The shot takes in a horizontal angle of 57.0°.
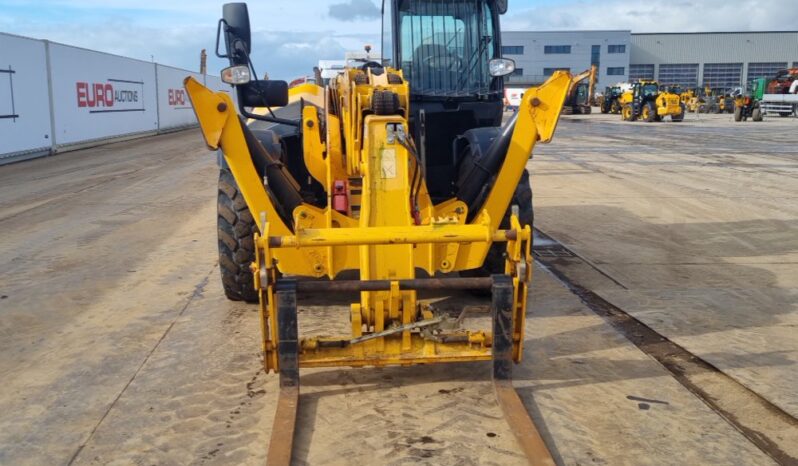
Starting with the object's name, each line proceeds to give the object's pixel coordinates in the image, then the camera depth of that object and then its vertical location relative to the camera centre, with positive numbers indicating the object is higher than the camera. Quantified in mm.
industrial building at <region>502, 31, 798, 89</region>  79812 +7133
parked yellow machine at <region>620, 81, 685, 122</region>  37625 +807
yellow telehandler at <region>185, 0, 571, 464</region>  3883 -470
